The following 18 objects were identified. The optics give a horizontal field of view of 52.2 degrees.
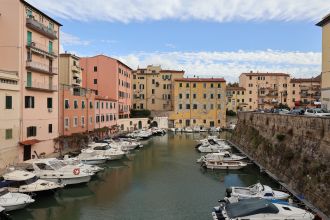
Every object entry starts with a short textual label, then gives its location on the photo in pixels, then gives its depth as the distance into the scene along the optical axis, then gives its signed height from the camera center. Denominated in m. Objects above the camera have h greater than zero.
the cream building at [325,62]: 39.41 +6.02
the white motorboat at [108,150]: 41.04 -4.64
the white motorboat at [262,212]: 17.55 -5.28
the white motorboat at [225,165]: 36.78 -5.71
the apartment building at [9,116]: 30.45 -0.24
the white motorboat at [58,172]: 28.33 -4.98
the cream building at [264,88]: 105.38 +7.75
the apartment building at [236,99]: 103.06 +4.30
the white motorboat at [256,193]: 22.59 -5.54
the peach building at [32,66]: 33.50 +5.04
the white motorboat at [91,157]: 38.06 -5.06
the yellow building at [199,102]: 86.69 +2.81
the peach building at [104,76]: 71.31 +8.04
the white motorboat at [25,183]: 24.08 -5.13
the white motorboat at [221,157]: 38.38 -5.12
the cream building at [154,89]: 96.25 +6.87
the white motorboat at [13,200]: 21.30 -5.58
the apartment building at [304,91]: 102.50 +6.81
